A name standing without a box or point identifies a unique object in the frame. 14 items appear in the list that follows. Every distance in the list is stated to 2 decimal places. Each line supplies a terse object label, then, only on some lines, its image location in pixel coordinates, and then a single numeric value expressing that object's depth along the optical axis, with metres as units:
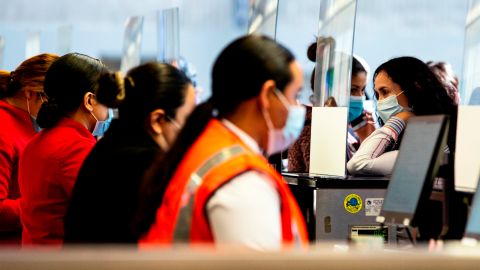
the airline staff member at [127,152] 4.33
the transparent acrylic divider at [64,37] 16.93
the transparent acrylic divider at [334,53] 8.03
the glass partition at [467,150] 4.79
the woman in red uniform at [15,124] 6.54
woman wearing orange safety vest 3.10
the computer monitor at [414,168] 4.52
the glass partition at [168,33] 15.06
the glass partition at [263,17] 10.85
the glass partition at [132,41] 17.13
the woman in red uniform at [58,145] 5.54
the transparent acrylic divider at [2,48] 17.64
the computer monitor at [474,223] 4.17
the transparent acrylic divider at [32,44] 17.65
